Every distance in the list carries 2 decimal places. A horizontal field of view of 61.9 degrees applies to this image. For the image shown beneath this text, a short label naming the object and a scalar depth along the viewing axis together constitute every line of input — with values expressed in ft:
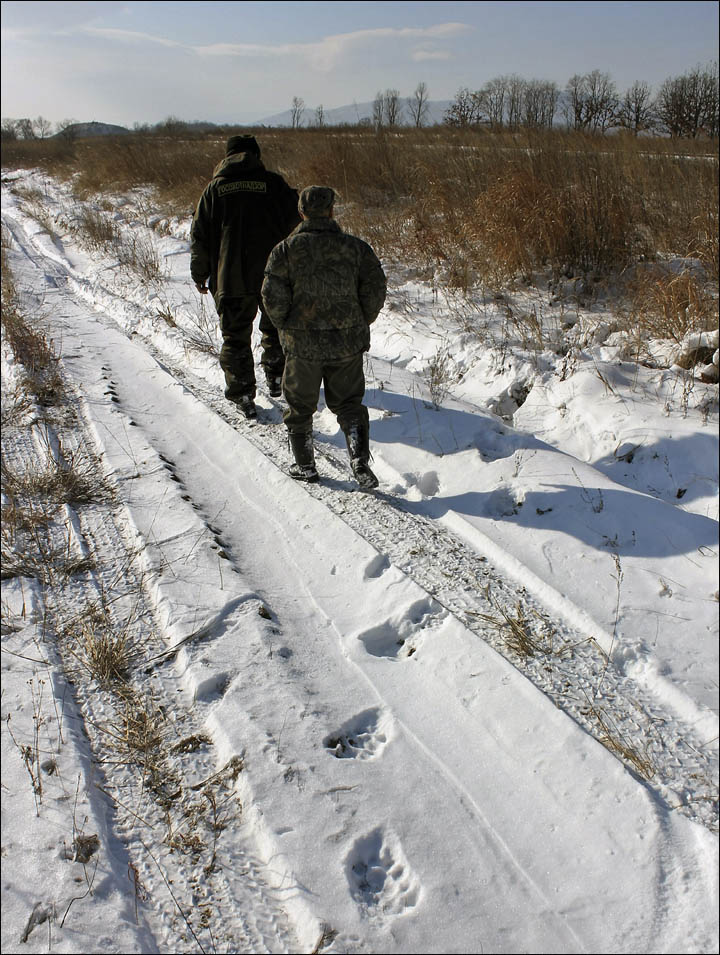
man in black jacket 14.79
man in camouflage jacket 11.23
